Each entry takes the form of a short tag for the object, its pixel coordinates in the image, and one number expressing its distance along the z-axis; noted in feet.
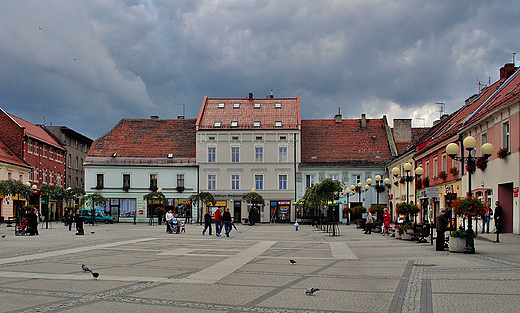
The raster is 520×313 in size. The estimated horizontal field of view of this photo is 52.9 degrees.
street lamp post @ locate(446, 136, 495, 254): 57.06
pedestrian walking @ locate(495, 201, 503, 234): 78.61
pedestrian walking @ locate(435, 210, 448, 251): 62.08
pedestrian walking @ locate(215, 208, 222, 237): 96.17
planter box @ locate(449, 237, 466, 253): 58.08
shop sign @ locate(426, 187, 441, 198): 71.53
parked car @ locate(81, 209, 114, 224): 184.44
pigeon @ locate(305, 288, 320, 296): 30.50
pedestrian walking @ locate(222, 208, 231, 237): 95.45
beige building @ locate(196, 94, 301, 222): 197.88
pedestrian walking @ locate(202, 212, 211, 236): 100.22
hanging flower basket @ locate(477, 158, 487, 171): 89.67
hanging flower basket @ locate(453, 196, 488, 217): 58.23
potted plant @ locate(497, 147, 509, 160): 82.28
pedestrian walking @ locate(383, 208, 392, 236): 101.44
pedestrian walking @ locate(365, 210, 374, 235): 106.93
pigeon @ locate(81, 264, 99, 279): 36.35
